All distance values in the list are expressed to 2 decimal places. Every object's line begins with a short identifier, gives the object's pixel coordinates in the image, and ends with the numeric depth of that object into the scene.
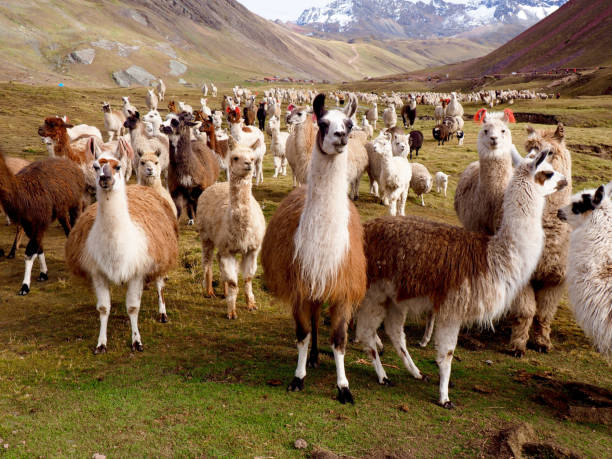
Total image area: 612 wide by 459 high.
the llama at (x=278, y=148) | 13.88
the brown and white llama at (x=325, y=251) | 3.31
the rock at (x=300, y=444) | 2.95
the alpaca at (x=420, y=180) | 10.92
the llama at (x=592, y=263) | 3.48
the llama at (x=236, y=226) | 5.11
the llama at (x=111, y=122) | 15.79
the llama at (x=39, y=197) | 5.97
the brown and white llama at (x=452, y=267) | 3.58
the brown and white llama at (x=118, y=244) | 4.11
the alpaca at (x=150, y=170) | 6.67
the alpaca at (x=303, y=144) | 8.77
